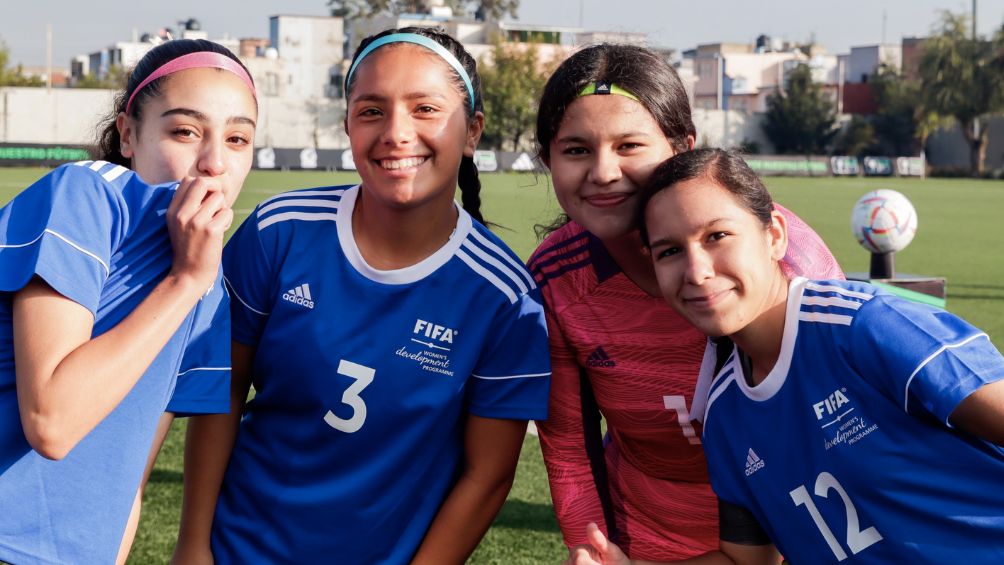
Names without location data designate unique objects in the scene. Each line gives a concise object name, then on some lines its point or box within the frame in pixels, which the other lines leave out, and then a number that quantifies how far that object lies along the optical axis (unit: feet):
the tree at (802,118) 186.91
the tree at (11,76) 183.73
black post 22.99
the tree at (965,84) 177.58
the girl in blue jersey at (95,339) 6.64
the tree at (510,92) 171.63
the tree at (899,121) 188.03
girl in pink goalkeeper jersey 9.34
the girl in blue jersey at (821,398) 7.30
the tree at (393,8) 238.89
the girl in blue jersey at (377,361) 8.82
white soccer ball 22.58
